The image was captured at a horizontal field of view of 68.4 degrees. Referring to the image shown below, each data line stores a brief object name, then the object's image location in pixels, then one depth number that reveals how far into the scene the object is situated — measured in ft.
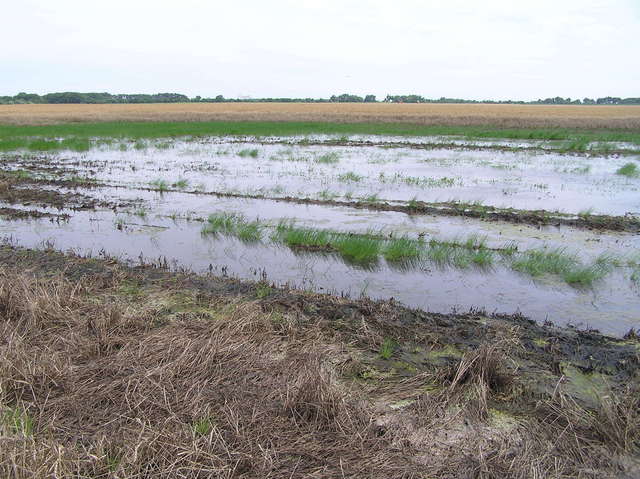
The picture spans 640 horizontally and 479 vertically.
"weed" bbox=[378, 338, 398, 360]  14.52
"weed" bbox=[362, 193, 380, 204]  37.52
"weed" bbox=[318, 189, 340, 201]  38.91
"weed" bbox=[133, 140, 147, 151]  73.51
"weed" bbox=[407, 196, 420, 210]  35.50
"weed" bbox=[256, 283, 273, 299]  18.72
